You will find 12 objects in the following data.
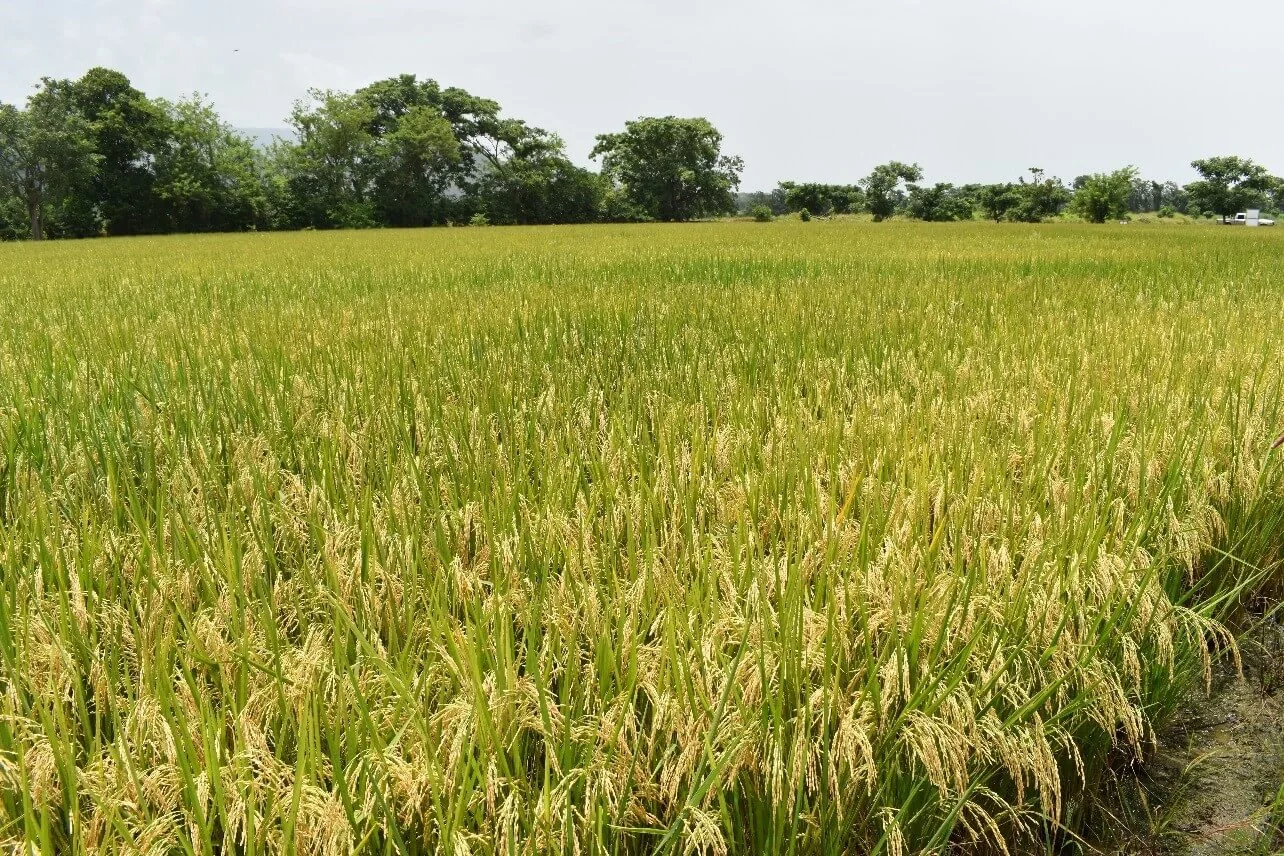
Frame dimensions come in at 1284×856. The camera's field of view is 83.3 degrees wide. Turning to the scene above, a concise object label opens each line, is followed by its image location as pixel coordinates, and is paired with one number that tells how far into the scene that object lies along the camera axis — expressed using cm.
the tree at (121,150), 3928
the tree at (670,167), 5800
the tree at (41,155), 3628
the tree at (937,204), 5934
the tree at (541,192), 4953
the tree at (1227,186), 7556
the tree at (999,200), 5872
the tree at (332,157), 4491
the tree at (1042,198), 5447
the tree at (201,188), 3884
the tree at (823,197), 7006
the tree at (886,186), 5644
